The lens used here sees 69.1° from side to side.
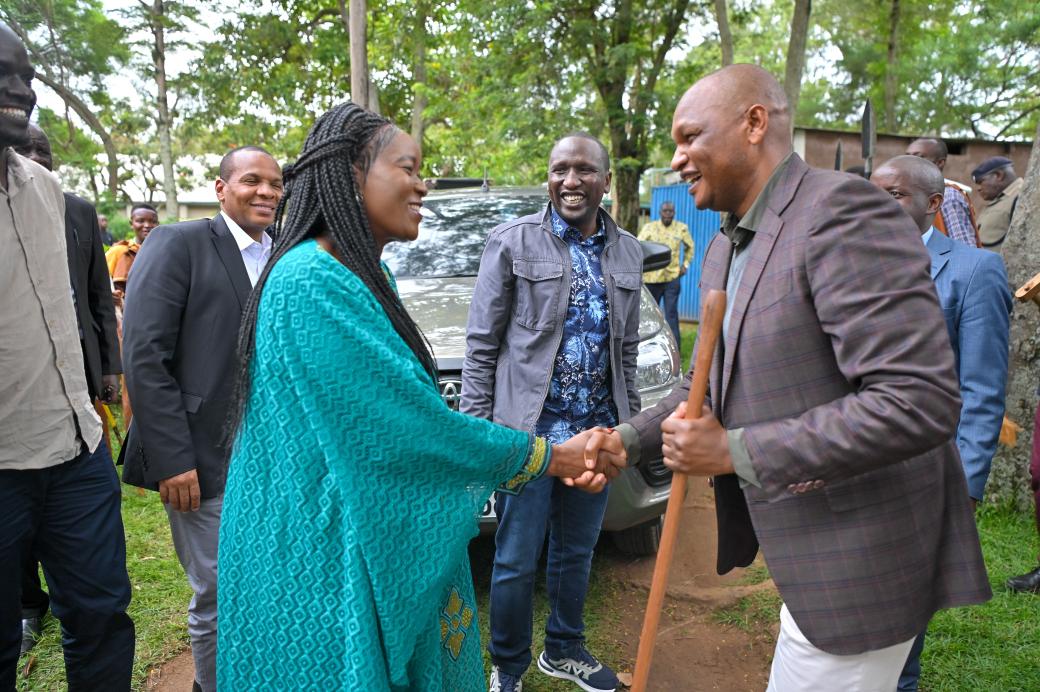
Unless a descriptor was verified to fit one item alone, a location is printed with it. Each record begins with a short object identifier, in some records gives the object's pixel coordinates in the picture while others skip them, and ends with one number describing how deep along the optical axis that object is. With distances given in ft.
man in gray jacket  9.63
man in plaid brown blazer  4.87
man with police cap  21.01
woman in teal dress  5.46
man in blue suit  8.55
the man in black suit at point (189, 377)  8.58
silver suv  11.88
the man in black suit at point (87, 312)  9.39
